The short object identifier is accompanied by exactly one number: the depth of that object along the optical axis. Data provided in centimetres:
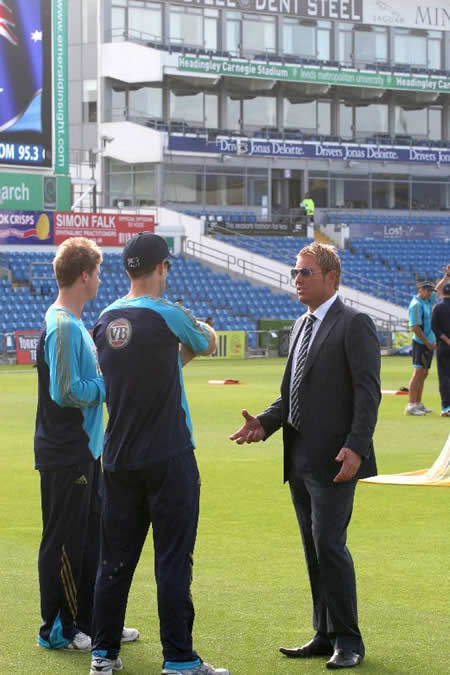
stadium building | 6247
